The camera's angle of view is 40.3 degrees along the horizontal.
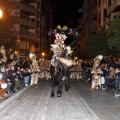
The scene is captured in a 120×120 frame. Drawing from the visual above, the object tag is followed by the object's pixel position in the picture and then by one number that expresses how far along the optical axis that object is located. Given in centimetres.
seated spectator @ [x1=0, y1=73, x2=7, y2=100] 736
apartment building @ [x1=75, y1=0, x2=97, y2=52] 3902
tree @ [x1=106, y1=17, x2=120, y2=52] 1184
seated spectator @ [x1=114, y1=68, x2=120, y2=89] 1014
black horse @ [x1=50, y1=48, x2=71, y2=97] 845
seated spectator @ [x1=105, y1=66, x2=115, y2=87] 1124
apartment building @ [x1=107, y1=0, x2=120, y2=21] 2095
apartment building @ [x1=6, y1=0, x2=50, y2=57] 3410
